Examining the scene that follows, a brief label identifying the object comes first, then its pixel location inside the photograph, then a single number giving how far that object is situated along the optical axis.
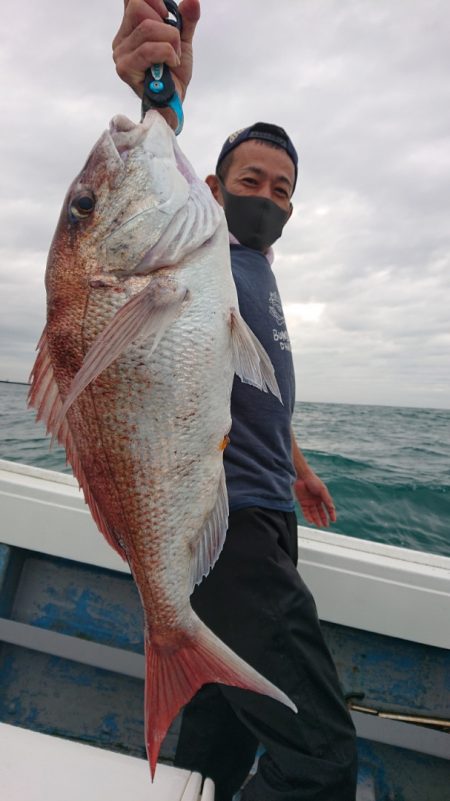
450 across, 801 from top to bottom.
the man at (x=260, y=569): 1.36
